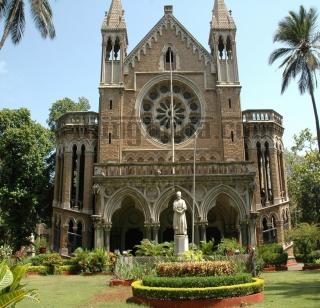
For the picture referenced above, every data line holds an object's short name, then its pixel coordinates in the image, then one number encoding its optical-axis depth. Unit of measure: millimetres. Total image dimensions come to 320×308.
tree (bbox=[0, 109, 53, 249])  34531
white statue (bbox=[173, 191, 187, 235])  19531
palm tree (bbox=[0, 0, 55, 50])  21719
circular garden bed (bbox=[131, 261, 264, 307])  13031
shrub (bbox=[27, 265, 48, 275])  26141
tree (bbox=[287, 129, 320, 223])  43750
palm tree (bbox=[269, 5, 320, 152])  26422
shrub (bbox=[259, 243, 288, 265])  25734
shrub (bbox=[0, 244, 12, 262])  23839
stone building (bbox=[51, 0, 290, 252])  29094
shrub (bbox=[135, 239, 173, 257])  22844
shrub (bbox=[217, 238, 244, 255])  24262
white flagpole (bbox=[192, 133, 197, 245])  28008
